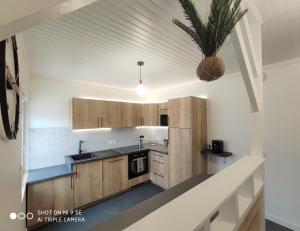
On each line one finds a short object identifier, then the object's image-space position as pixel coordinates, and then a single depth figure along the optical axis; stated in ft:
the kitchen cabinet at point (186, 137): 11.17
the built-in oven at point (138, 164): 13.17
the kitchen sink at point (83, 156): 11.88
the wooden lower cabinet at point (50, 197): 8.66
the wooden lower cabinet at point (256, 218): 4.49
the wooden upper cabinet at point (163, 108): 14.27
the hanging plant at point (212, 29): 3.23
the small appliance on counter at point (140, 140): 15.84
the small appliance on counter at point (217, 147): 11.21
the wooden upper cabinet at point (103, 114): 11.62
